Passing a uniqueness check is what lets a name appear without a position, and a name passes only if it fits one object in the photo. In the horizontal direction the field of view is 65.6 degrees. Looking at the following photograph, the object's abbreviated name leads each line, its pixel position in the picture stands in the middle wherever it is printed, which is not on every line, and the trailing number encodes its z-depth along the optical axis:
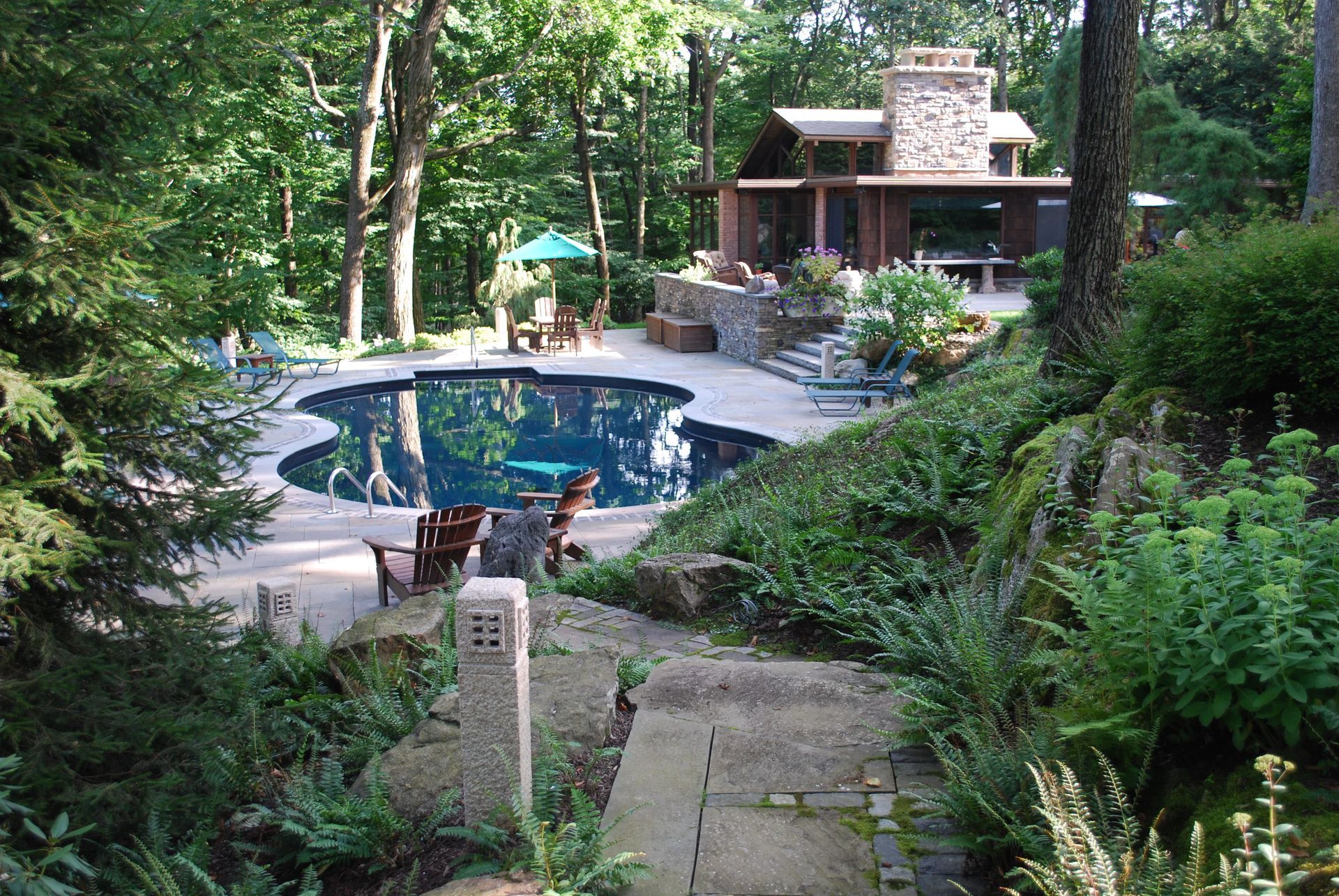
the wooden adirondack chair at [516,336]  21.12
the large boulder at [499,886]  2.66
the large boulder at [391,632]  4.66
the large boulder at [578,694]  3.76
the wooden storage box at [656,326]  22.88
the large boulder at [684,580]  5.59
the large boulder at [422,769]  3.35
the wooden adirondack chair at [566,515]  8.18
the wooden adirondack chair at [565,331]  21.19
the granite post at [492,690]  3.00
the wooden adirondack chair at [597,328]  22.14
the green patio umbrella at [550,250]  21.78
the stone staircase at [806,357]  16.50
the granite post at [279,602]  5.90
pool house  24.14
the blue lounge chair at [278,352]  18.38
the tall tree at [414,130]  20.58
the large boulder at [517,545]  7.33
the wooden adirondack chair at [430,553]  7.34
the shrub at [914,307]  14.15
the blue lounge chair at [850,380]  13.88
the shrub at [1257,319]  4.50
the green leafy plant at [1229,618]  2.29
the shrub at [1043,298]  12.52
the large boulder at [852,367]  14.61
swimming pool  12.45
